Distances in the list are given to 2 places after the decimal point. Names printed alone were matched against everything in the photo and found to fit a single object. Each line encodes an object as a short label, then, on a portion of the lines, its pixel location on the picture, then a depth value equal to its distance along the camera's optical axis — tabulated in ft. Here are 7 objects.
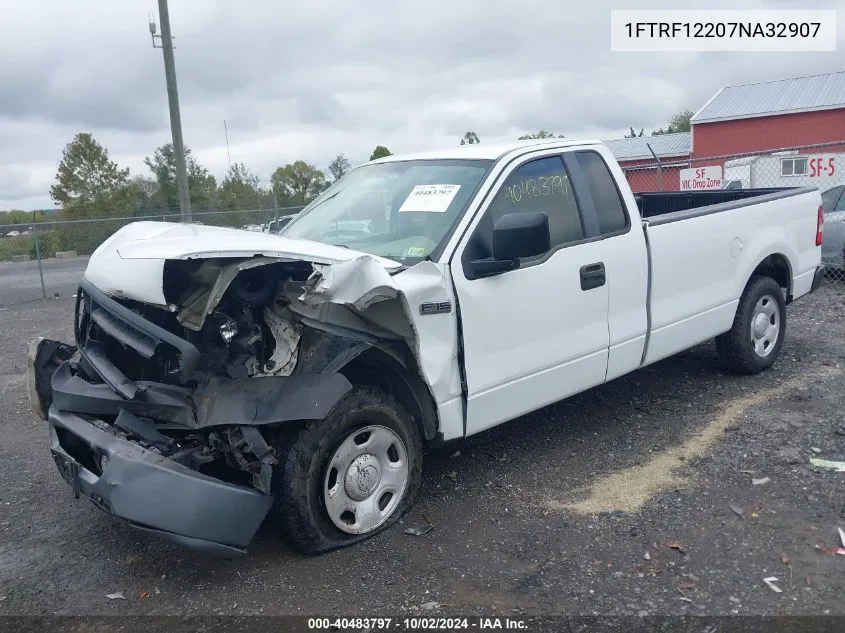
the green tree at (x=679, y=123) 238.27
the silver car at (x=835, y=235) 34.32
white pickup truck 11.10
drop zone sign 66.37
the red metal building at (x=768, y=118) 109.81
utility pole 54.95
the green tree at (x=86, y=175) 119.03
